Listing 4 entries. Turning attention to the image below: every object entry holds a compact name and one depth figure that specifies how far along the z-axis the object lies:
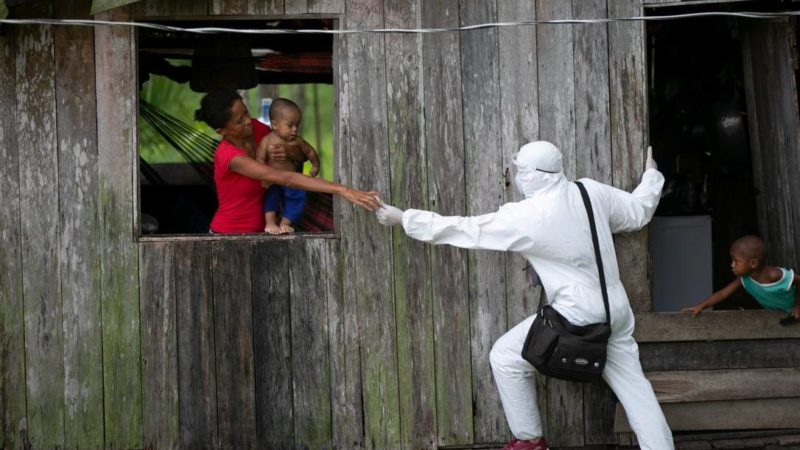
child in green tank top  10.13
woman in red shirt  10.40
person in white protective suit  9.20
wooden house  9.91
